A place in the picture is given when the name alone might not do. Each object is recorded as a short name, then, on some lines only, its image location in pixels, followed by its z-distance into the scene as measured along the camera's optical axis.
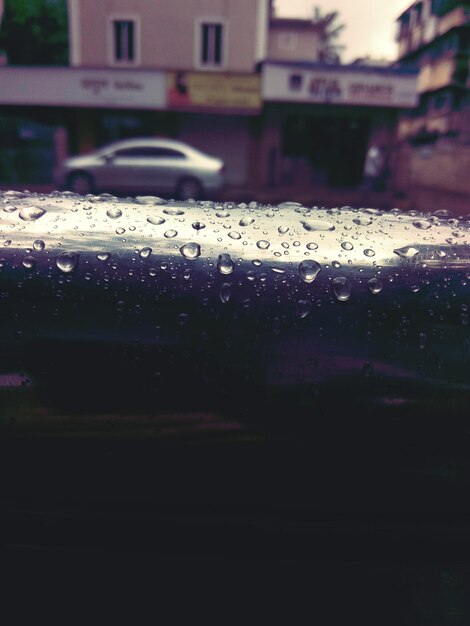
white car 16.61
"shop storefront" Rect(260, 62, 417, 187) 22.08
